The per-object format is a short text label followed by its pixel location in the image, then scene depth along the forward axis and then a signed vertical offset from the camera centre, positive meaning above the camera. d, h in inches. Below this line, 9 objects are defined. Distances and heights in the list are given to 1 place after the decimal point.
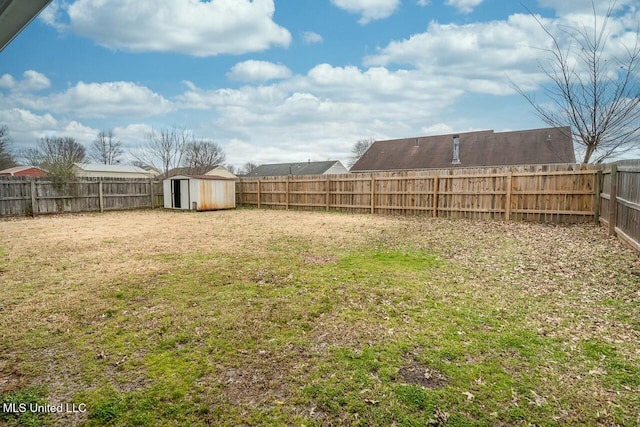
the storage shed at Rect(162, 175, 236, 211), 584.4 -7.7
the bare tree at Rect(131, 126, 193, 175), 1221.7 +157.8
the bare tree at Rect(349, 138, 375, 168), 1734.6 +217.2
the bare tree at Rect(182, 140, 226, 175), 1406.3 +155.3
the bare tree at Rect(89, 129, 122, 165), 1608.0 +204.6
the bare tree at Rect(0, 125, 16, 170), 868.6 +115.9
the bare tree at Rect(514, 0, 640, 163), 345.7 +114.3
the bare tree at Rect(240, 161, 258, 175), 1948.8 +137.6
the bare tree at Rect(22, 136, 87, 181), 531.2 +39.5
